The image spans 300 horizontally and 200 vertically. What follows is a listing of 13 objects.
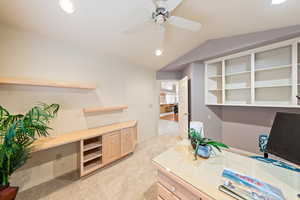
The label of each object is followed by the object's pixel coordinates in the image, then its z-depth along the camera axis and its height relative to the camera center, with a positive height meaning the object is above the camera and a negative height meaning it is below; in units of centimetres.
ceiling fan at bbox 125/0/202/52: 132 +110
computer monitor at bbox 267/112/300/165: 87 -35
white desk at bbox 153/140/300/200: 78 -65
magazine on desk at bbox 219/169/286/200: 70 -62
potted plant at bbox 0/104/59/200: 121 -52
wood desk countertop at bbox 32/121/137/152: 164 -67
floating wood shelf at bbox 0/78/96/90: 150 +25
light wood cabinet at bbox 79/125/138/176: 207 -108
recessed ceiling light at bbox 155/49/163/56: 278 +118
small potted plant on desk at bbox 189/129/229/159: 118 -52
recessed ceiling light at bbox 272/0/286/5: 148 +130
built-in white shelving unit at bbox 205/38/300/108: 211 +48
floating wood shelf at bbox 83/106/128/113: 235 -24
